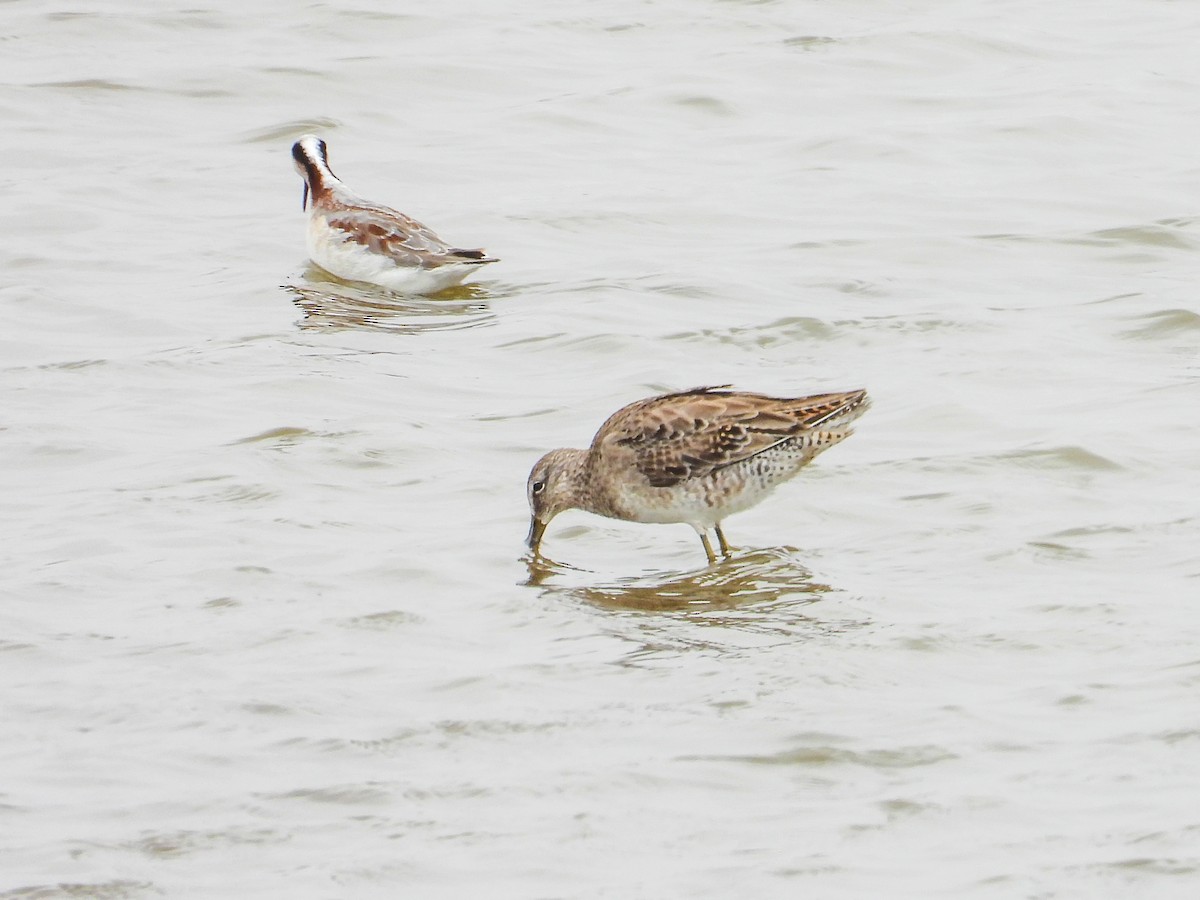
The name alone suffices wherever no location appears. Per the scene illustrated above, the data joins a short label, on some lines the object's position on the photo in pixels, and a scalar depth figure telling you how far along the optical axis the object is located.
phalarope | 26.72
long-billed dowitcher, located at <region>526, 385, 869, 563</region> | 18.00
